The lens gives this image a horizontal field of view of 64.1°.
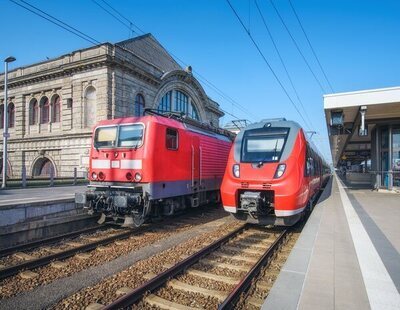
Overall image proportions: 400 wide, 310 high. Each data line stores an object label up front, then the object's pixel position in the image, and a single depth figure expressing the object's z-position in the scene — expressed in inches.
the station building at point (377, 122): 561.6
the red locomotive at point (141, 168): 341.1
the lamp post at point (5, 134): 628.2
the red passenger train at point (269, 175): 308.2
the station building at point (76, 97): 953.5
